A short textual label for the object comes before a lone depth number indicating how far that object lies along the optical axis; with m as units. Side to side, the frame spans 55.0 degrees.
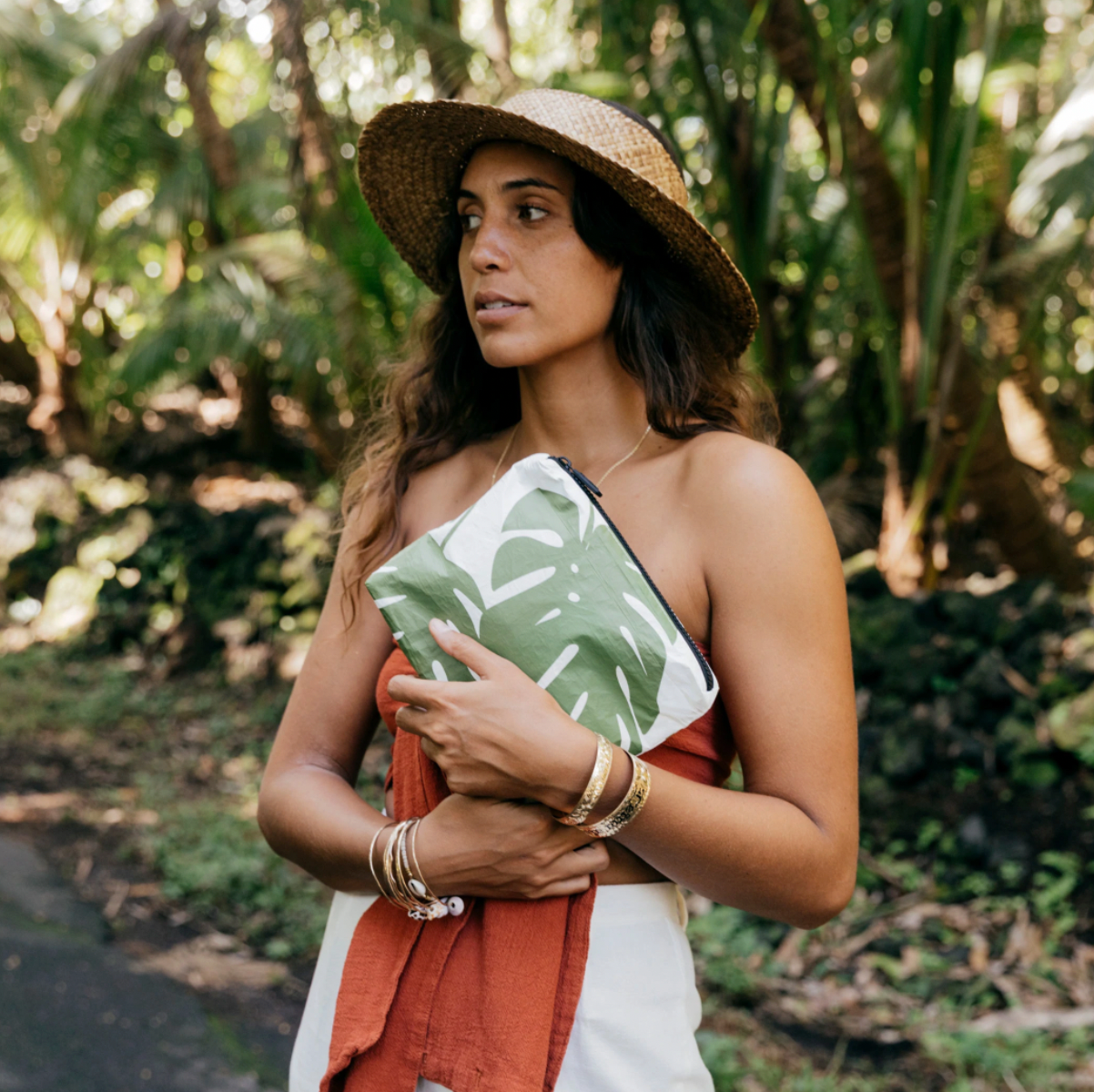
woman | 1.30
